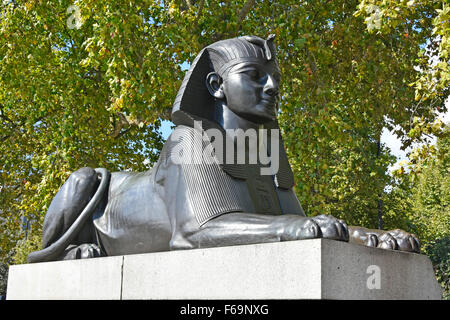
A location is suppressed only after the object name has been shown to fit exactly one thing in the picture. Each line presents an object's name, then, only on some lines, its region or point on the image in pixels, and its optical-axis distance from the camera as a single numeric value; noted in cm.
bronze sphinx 350
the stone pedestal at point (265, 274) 273
